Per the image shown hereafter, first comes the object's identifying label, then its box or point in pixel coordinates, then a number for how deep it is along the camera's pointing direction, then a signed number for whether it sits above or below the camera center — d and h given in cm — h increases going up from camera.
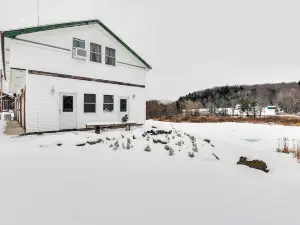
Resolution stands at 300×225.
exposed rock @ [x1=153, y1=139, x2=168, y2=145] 845 -132
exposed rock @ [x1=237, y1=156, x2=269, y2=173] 584 -156
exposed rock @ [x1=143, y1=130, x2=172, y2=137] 1131 -129
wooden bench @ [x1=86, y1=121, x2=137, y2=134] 1143 -90
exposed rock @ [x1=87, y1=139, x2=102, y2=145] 818 -133
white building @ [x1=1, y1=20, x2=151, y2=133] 1072 +210
